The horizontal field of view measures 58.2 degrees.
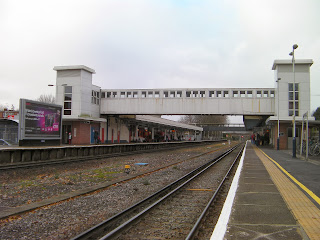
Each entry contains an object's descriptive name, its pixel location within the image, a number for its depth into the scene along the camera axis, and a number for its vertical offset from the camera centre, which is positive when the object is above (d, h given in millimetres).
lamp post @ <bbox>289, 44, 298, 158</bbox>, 20475 -412
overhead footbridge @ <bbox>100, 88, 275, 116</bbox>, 37688 +4204
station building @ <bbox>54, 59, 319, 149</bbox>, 35156 +4166
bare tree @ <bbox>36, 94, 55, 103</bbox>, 83588 +8909
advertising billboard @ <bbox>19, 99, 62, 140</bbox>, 22231 +752
